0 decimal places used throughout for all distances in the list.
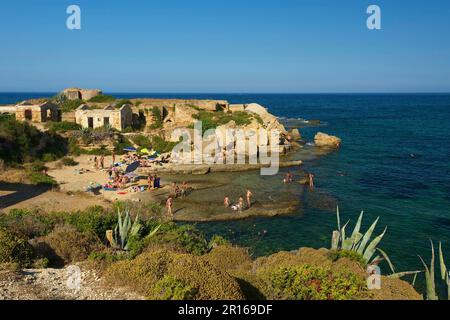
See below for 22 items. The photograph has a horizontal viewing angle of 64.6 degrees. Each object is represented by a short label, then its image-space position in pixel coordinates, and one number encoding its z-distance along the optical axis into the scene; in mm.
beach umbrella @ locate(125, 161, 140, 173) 25578
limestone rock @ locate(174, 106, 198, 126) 41938
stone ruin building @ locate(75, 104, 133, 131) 38000
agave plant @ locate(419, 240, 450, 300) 7761
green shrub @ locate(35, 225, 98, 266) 10117
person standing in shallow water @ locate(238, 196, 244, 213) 20116
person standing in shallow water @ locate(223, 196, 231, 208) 20859
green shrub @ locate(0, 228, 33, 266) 8891
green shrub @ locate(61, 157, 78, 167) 28805
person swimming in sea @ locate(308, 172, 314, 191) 25266
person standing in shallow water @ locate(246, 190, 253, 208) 20997
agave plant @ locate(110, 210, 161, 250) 11504
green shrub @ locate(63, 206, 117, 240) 12211
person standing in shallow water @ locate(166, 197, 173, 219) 19292
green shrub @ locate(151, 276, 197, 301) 6254
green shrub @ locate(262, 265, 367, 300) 7404
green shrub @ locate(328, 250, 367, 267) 10328
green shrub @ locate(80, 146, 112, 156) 32344
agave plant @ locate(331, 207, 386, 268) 10744
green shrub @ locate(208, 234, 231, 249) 12741
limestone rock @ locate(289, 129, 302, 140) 46719
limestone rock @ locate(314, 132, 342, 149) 42750
